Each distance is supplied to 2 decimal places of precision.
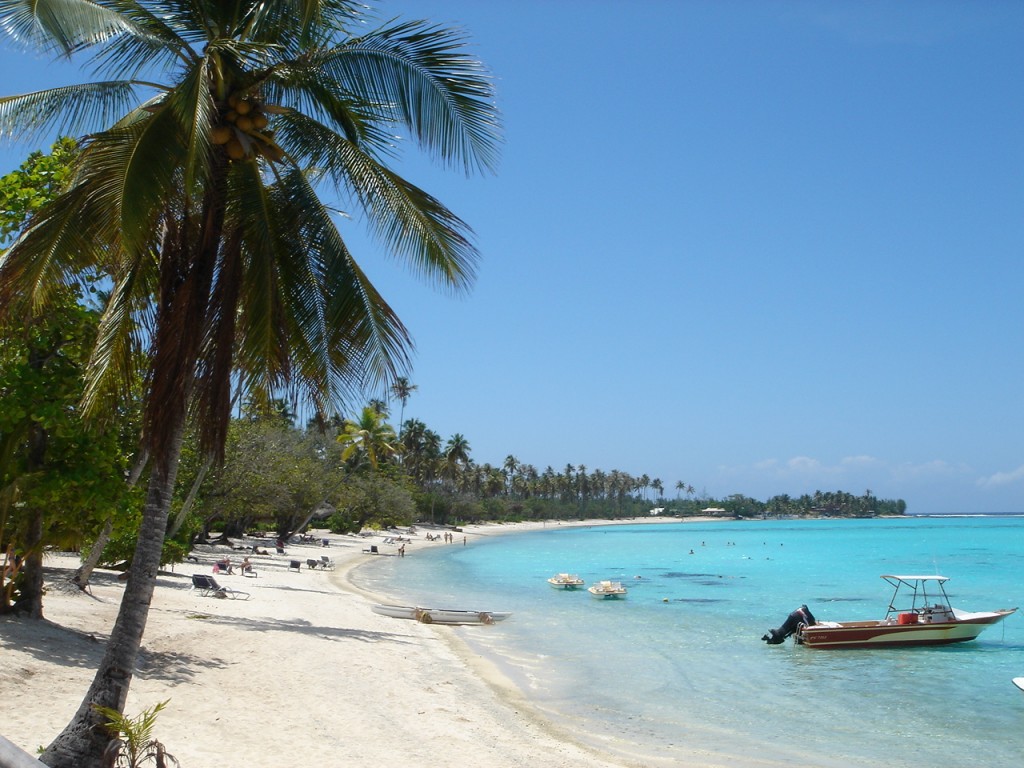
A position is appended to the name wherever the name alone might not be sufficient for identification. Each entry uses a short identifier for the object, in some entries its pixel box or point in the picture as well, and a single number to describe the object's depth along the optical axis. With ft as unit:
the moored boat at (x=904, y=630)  70.28
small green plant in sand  18.26
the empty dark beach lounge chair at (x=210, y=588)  69.41
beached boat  76.33
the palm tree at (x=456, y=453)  359.25
